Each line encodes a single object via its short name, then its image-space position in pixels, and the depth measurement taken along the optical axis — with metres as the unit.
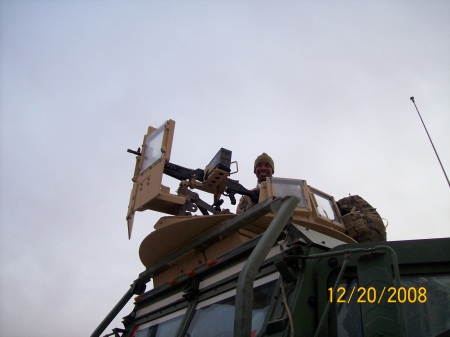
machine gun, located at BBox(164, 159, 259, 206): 4.50
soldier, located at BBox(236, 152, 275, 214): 5.66
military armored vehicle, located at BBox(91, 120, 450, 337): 2.16
